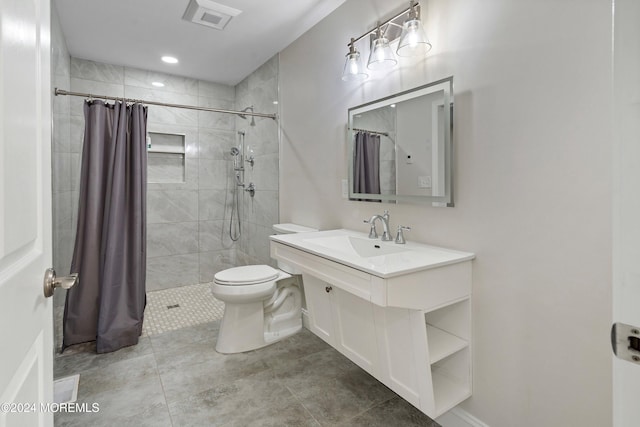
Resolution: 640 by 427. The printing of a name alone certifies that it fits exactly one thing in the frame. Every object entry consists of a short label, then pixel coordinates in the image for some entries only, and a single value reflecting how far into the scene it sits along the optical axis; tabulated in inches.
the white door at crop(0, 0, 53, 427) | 21.5
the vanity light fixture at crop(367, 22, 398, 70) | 72.2
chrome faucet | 72.9
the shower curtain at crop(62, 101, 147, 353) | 95.6
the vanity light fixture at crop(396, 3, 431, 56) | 63.7
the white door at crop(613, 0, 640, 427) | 20.5
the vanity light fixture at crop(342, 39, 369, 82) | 80.3
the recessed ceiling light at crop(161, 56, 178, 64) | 129.7
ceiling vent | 91.9
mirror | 63.8
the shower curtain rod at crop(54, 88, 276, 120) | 89.8
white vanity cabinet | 53.6
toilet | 90.0
